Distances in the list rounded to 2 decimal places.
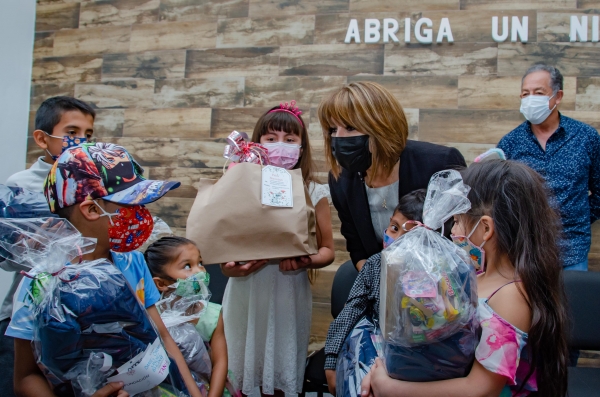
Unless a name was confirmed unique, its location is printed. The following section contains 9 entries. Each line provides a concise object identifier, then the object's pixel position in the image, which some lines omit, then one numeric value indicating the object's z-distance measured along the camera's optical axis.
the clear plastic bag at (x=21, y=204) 1.35
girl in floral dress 1.14
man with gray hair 2.53
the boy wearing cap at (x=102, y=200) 1.28
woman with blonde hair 1.87
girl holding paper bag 2.03
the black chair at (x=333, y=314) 1.98
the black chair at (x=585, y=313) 2.04
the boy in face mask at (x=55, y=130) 2.09
